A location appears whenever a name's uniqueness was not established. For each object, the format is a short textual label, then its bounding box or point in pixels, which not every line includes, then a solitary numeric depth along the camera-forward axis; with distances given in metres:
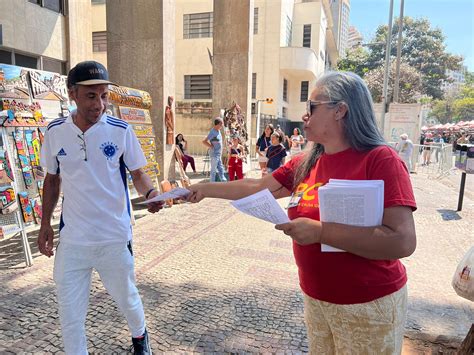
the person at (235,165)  10.50
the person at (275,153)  9.05
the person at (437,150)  16.27
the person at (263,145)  10.71
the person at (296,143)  15.75
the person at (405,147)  14.70
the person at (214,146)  10.37
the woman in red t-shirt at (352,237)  1.47
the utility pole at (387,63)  17.78
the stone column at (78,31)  12.02
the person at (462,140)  22.94
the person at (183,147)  12.32
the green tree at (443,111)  64.50
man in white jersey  2.34
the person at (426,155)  18.01
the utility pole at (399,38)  18.52
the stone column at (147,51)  8.05
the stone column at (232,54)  13.84
